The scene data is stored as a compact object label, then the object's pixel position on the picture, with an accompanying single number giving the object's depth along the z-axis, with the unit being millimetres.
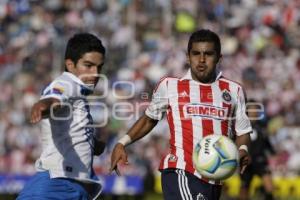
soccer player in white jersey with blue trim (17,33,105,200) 13125
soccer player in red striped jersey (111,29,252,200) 14477
